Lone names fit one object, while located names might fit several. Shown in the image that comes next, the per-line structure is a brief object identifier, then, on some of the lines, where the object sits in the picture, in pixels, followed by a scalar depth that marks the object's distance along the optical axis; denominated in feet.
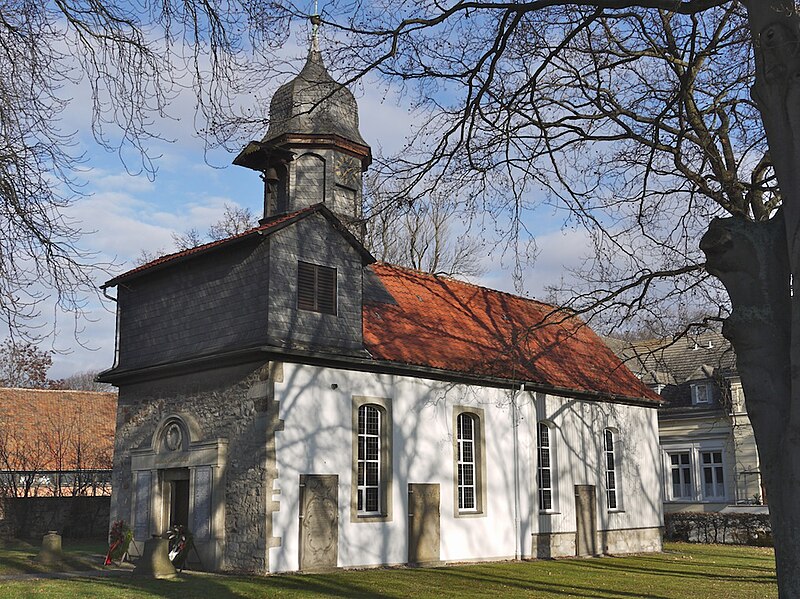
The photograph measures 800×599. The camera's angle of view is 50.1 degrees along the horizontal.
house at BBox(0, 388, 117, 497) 102.06
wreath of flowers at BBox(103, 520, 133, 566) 61.11
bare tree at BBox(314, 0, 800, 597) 21.70
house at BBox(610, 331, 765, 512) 107.96
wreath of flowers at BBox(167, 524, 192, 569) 55.98
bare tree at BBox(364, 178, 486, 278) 111.24
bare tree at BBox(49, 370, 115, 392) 246.68
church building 56.18
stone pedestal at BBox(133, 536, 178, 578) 52.70
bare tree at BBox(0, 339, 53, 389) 141.62
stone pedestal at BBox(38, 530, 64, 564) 59.15
